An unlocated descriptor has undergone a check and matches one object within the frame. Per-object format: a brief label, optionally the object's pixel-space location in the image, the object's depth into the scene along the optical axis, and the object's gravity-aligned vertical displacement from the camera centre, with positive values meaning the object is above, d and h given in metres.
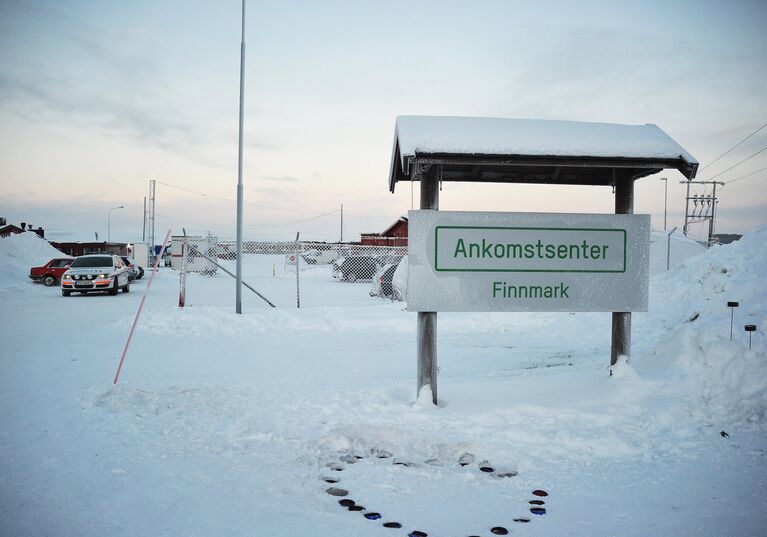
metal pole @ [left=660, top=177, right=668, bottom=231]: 54.38 +8.49
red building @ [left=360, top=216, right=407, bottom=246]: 45.91 +2.59
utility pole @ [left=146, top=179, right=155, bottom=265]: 57.53 +2.98
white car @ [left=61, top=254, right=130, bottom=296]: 21.89 -0.87
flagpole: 14.68 +2.44
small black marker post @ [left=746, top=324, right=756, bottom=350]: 6.73 -0.73
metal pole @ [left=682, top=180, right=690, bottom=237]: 51.67 +6.29
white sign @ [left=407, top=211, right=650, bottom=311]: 6.14 +0.05
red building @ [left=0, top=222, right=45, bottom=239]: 61.67 +2.94
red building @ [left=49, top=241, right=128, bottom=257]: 57.78 +0.89
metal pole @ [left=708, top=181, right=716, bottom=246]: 48.94 +4.73
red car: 26.98 -0.95
